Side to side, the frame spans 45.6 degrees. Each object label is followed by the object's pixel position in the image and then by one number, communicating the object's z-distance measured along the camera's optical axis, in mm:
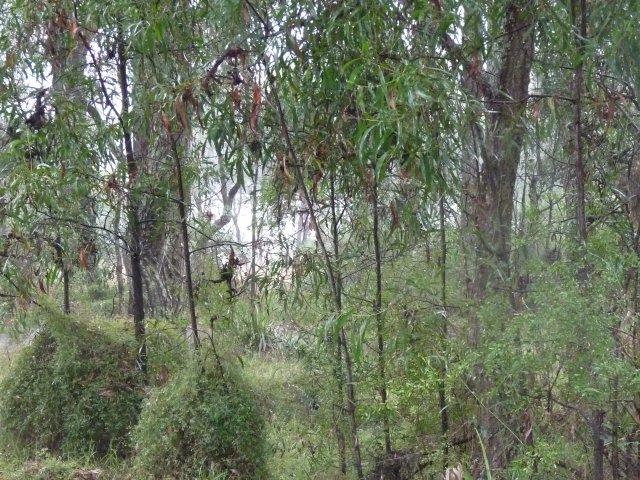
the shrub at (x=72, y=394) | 4449
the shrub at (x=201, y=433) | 3730
